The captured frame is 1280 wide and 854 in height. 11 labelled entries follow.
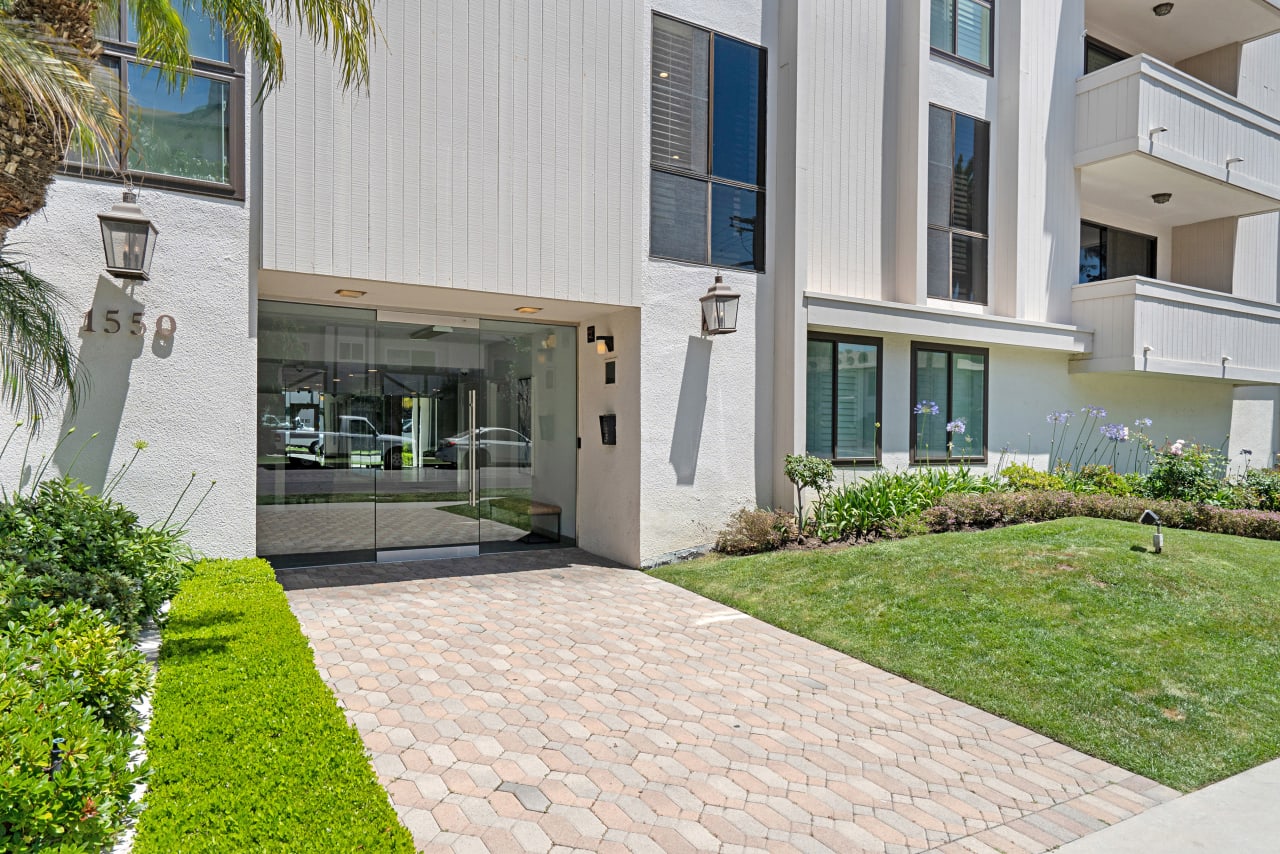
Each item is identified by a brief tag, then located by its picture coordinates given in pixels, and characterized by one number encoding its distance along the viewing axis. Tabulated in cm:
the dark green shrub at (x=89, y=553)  458
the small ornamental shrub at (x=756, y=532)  935
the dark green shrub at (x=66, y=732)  236
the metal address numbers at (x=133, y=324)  614
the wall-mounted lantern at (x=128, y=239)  592
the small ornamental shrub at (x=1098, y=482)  1177
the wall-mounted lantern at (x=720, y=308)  910
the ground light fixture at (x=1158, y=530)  759
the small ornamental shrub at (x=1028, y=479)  1160
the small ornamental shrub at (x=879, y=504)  978
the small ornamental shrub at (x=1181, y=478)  1131
